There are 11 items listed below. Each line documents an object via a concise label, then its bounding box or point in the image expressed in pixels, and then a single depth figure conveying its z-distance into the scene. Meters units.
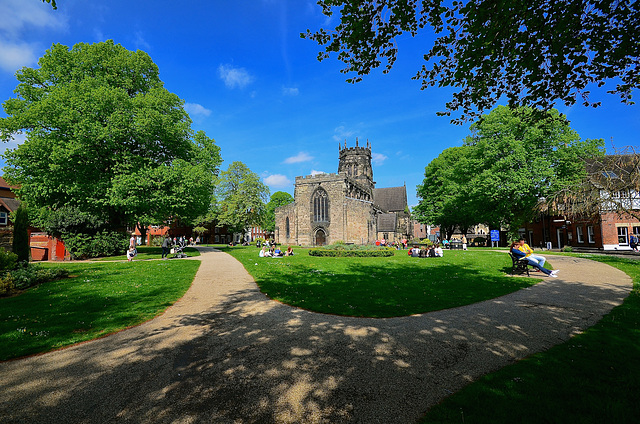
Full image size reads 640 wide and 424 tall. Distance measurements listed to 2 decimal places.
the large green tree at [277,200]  77.32
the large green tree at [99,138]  19.14
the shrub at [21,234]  14.71
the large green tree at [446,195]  32.97
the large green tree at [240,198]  44.75
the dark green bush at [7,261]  11.19
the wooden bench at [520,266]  11.97
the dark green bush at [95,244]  19.80
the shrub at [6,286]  9.02
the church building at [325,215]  44.31
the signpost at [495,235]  33.50
